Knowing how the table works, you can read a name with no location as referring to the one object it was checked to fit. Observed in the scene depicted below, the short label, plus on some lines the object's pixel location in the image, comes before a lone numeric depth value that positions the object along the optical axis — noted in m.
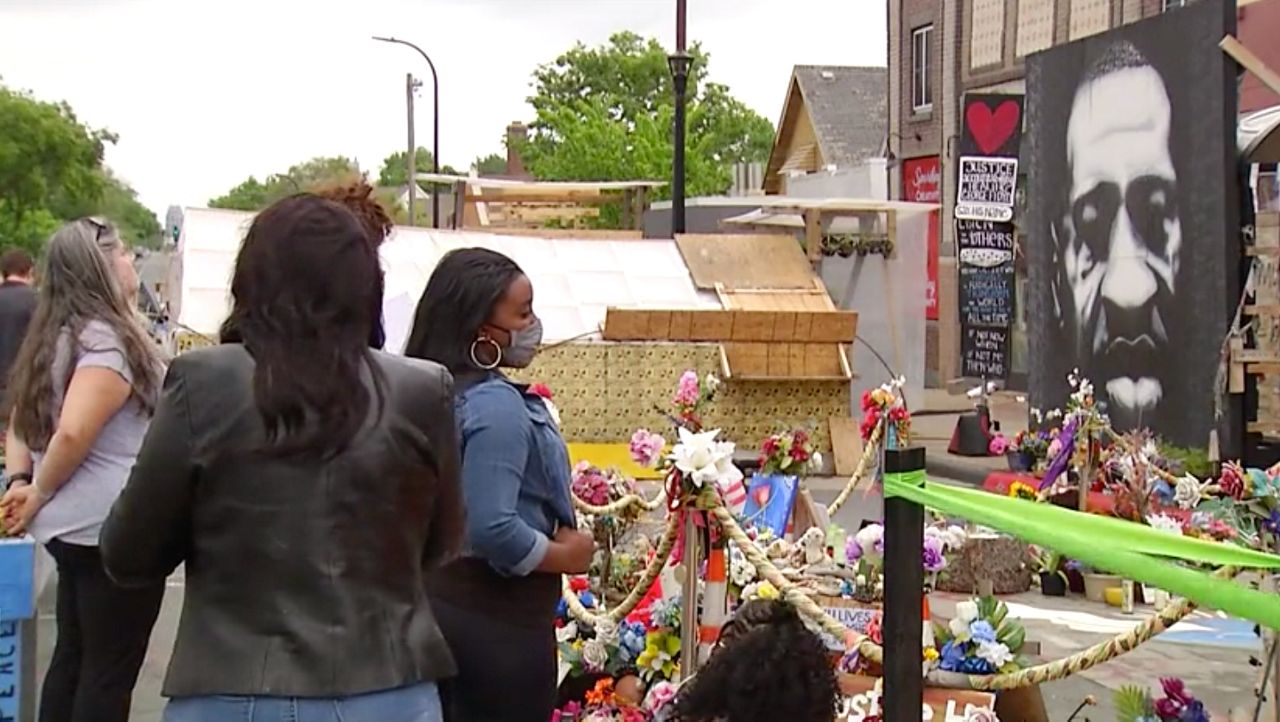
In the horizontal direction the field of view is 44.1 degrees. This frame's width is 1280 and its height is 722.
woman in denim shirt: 3.32
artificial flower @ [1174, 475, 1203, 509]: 7.60
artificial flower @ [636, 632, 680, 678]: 5.34
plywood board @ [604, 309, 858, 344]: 14.91
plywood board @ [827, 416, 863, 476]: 14.88
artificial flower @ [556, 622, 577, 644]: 5.65
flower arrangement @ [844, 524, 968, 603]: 5.79
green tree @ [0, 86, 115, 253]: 45.81
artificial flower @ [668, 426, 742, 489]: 4.76
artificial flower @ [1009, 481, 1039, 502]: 8.92
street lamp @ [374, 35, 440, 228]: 44.04
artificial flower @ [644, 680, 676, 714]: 4.89
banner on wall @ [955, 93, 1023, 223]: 15.95
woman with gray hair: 4.24
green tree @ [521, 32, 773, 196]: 45.22
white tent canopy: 14.30
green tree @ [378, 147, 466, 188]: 93.19
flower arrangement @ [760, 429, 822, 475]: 8.02
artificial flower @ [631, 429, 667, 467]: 6.02
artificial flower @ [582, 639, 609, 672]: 5.45
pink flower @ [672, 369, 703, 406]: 8.18
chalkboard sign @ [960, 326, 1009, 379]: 16.47
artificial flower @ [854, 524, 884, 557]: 5.86
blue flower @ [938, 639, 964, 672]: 4.58
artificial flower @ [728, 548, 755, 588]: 5.79
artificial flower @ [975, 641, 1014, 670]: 4.54
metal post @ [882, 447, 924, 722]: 3.14
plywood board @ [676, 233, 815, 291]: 16.06
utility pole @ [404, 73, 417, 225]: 35.53
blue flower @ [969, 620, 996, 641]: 4.54
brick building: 25.00
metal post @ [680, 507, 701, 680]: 4.86
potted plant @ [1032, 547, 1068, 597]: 8.96
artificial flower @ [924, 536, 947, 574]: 5.47
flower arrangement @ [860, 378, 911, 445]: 7.41
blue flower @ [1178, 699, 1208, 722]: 4.80
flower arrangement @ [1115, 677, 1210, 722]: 4.81
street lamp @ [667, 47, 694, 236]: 18.72
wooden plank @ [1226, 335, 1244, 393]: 12.39
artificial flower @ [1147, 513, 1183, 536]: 6.61
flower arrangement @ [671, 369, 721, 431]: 8.05
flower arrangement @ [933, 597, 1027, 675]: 4.55
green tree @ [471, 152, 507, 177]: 111.19
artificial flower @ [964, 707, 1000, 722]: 4.42
